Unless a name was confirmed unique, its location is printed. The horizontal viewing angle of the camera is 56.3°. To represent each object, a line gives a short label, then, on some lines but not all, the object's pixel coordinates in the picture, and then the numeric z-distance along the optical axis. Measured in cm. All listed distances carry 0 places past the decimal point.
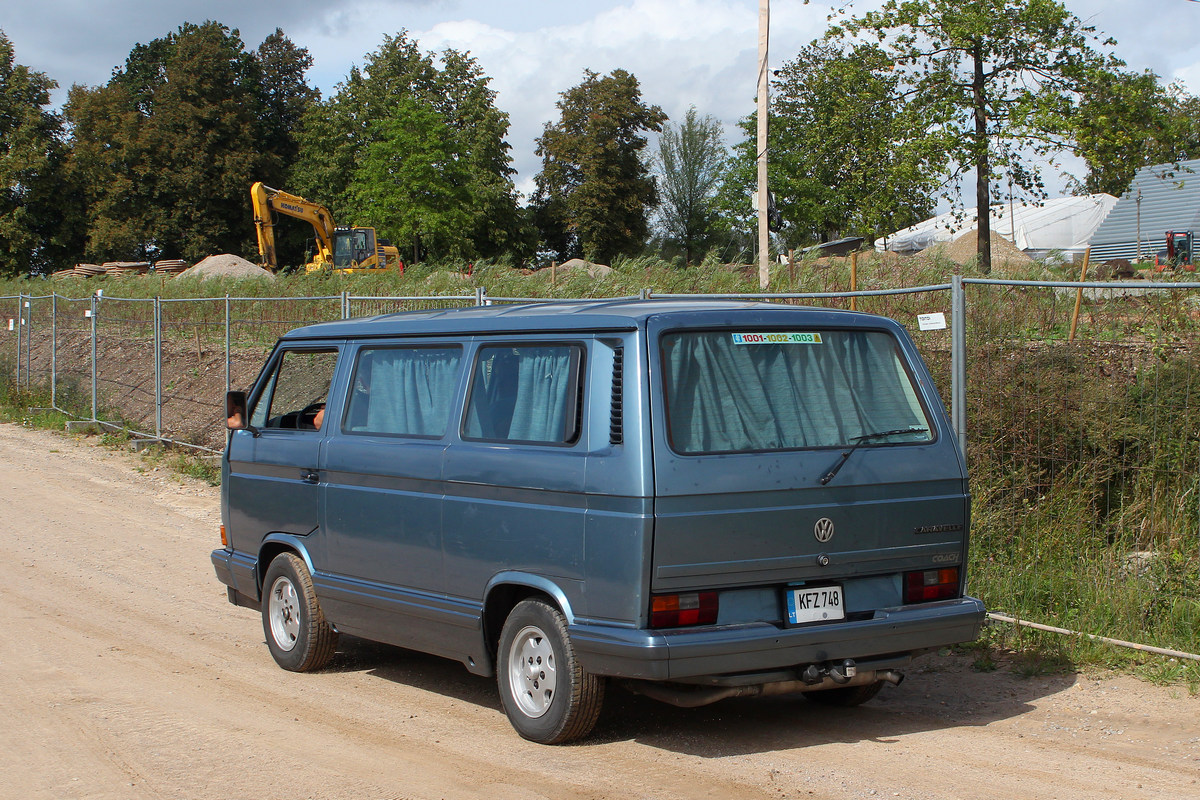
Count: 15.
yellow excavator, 3784
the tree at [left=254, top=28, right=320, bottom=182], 7738
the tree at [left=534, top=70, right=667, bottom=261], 6944
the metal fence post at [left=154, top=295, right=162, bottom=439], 1557
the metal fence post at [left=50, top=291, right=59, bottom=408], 1922
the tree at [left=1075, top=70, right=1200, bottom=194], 2873
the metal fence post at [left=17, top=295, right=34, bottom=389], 2050
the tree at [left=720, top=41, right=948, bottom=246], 3048
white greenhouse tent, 6181
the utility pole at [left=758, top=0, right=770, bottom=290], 1984
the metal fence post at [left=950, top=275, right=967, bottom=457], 693
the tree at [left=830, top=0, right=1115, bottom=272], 2992
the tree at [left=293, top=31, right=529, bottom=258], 5294
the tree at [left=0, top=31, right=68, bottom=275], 5697
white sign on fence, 676
